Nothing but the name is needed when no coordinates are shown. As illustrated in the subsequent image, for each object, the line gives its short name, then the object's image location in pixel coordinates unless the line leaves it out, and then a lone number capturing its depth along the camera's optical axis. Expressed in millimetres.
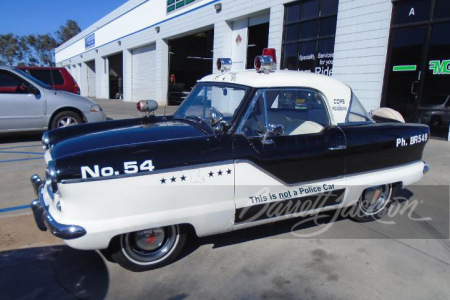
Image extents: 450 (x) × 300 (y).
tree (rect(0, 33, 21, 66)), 70500
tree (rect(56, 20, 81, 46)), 82000
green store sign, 7910
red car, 9875
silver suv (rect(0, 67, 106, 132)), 7270
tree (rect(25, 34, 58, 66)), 74750
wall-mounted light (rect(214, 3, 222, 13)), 14852
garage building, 8328
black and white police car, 2318
